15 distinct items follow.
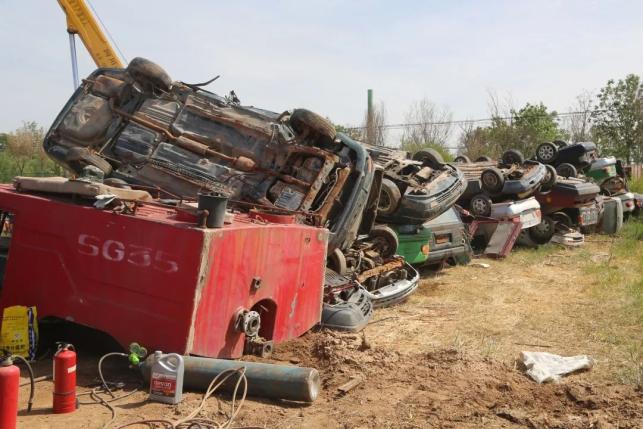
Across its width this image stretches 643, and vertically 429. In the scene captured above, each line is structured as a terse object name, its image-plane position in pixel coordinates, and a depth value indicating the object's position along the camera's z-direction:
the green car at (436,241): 8.61
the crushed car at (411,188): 8.27
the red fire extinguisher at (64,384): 3.48
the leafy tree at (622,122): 25.00
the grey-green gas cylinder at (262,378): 3.84
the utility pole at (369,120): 25.86
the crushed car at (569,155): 15.72
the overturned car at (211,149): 6.30
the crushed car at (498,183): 12.13
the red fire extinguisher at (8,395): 3.04
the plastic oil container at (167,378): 3.65
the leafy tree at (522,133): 26.39
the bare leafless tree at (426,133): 28.80
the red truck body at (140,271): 3.87
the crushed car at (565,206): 13.09
